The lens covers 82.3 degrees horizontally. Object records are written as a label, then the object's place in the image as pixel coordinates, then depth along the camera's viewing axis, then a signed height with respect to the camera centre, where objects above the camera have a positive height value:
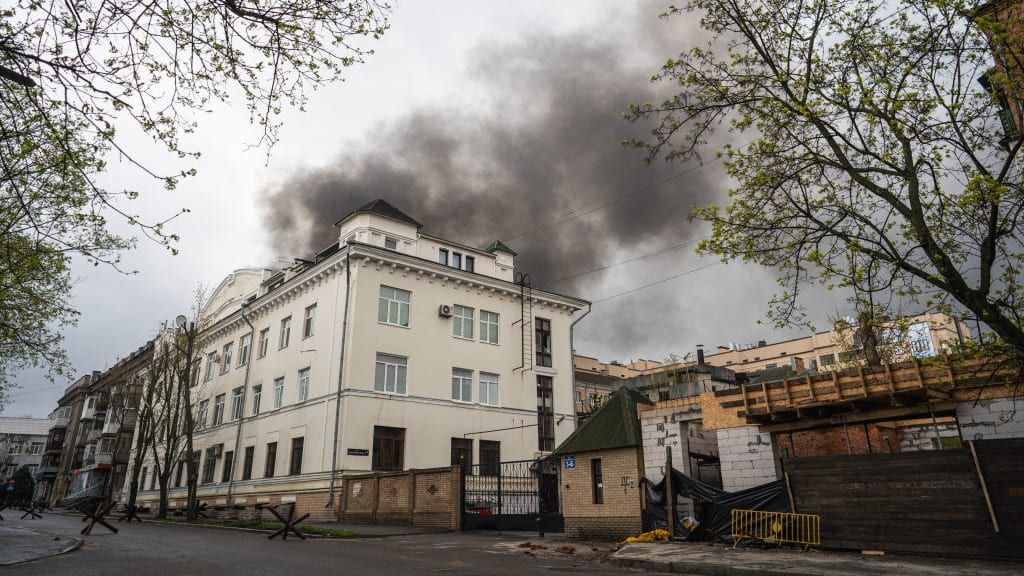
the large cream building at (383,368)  26.77 +5.93
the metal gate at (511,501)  19.84 -0.58
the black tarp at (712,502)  14.00 -0.48
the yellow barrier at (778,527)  13.17 -1.04
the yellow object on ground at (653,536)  15.30 -1.33
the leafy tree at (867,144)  9.90 +6.03
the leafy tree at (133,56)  6.27 +4.94
